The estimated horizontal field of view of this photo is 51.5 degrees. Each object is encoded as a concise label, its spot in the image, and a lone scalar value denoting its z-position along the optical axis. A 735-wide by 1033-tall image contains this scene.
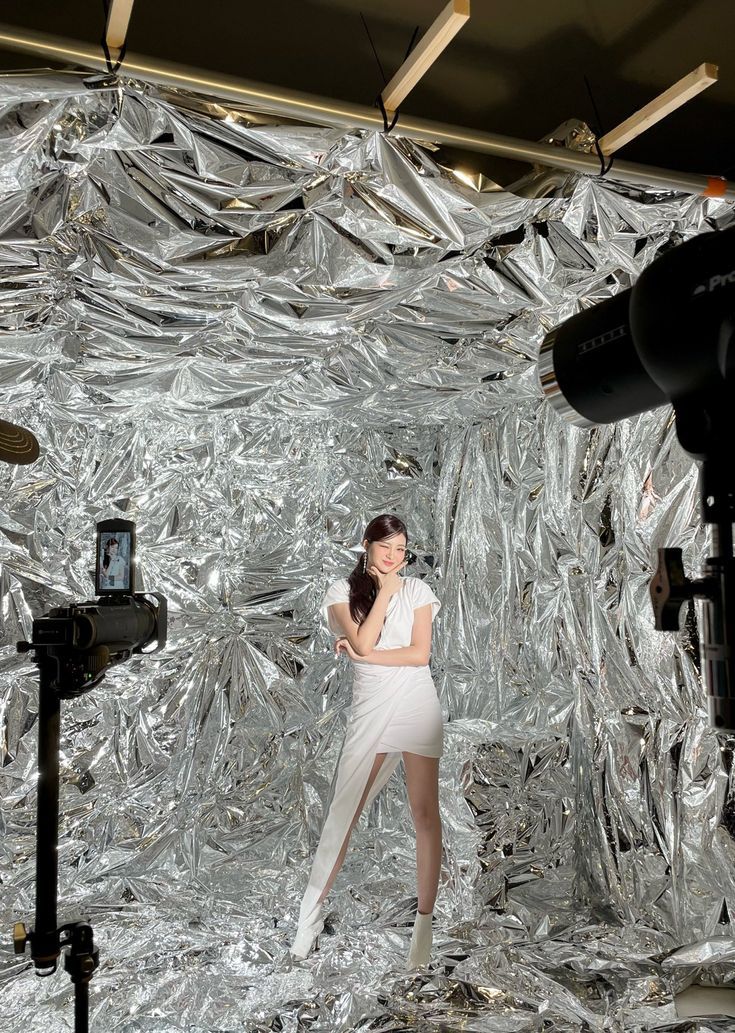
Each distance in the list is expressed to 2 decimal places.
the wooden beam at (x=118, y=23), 1.05
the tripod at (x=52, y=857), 1.38
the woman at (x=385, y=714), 2.26
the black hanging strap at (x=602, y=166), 1.46
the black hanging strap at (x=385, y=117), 1.30
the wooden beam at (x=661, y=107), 1.22
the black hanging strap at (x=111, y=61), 1.15
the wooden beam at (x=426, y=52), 1.06
